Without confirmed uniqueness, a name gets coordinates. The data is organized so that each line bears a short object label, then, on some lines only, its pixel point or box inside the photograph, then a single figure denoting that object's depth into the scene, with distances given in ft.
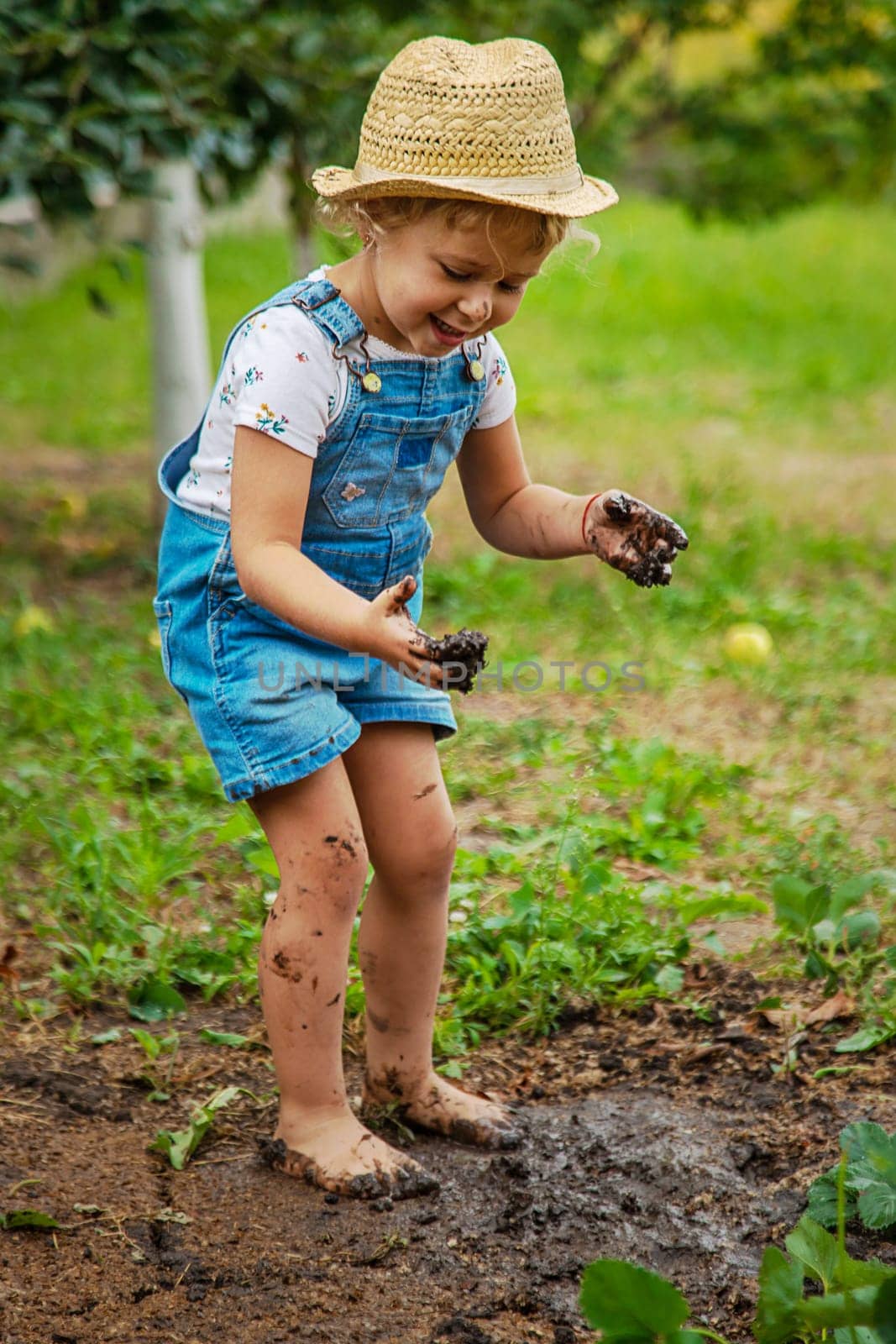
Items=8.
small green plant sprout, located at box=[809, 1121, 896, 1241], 11.68
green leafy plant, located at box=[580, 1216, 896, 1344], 9.52
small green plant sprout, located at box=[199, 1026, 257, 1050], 16.39
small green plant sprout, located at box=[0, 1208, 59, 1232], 12.81
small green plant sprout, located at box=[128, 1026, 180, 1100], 15.59
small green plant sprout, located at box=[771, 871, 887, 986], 17.13
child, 12.06
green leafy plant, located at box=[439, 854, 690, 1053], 16.99
